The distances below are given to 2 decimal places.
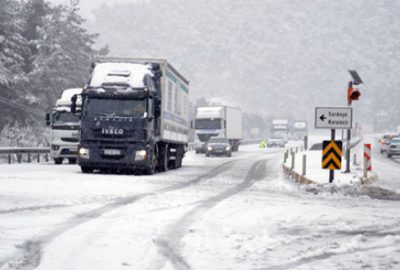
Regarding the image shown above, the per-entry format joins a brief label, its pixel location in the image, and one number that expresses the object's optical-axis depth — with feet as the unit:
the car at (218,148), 156.76
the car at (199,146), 173.49
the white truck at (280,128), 288.30
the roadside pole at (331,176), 61.82
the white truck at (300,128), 350.43
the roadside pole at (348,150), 71.35
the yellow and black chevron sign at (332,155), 62.18
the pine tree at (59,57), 187.62
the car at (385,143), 183.52
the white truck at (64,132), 97.30
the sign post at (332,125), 62.28
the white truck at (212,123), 171.83
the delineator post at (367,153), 75.36
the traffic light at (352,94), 68.74
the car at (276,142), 257.75
